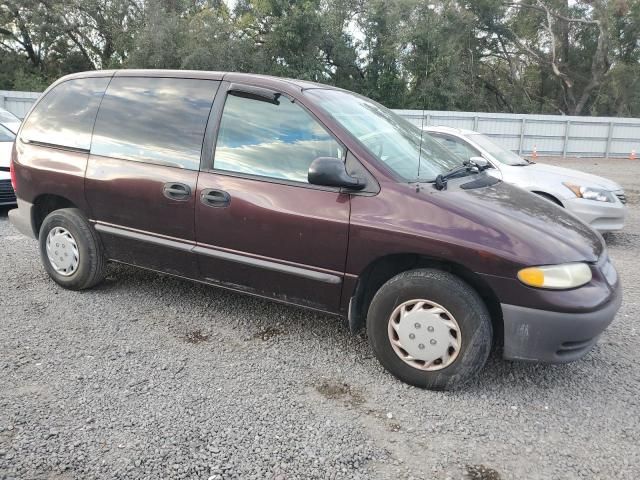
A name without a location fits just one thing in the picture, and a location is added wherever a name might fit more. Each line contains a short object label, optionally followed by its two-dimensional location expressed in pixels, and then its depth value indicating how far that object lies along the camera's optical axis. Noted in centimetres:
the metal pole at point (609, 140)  2053
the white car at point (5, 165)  690
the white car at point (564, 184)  615
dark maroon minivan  280
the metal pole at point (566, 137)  2042
